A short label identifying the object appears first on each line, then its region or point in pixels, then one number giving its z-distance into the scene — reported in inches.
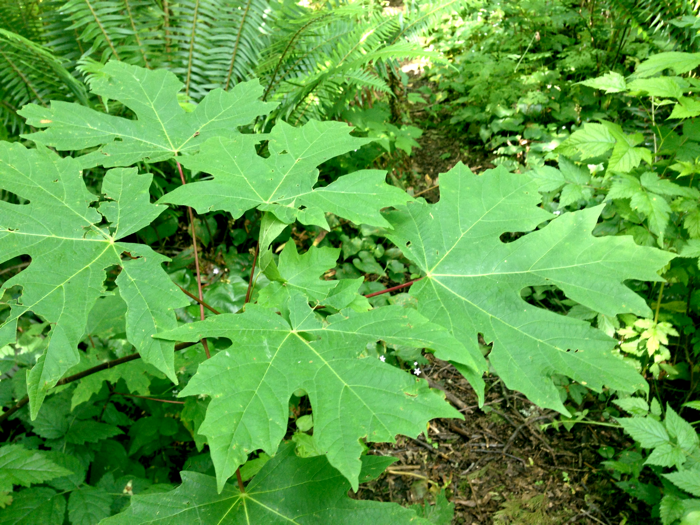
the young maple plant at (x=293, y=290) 19.9
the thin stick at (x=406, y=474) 37.0
